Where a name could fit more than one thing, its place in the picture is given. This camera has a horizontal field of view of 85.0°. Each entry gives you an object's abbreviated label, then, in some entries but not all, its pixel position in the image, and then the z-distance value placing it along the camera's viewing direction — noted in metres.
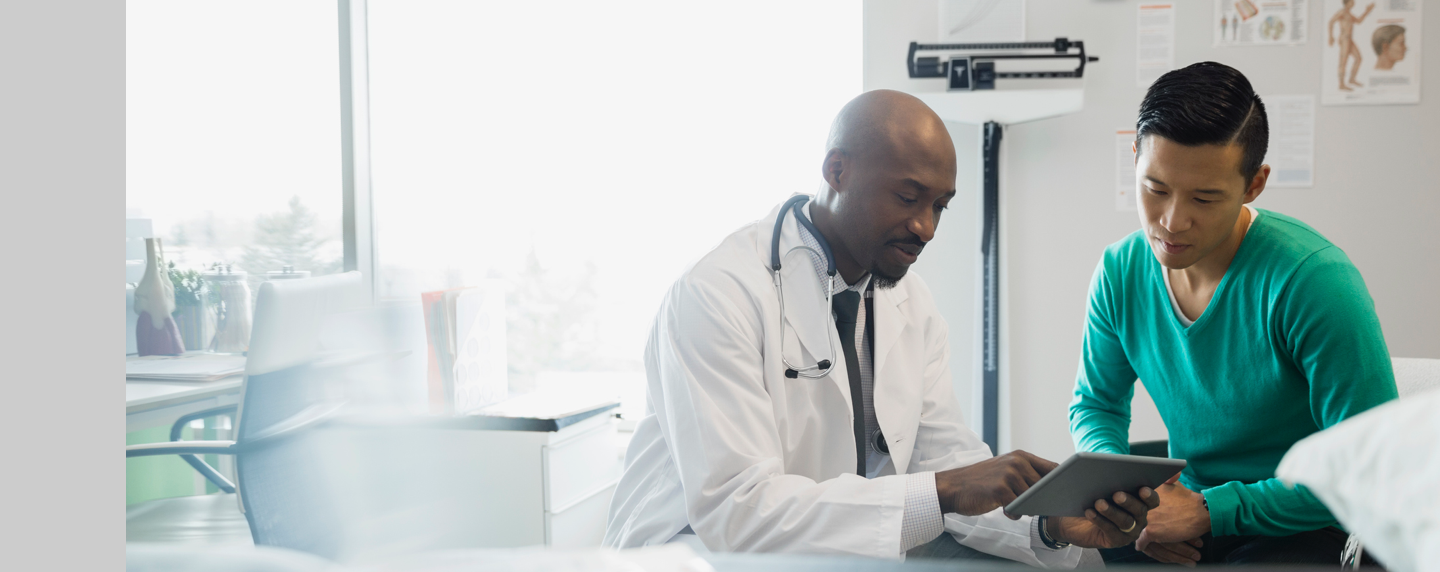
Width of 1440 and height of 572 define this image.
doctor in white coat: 1.06
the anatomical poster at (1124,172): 2.41
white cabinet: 1.19
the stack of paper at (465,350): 2.15
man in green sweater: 1.11
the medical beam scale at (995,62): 2.30
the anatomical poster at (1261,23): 2.36
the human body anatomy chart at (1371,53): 2.36
